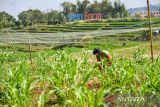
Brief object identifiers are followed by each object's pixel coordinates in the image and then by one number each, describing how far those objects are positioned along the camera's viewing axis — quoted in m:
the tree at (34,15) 74.00
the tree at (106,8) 86.66
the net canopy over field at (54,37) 34.43
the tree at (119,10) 81.38
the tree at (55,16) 82.65
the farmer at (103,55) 8.25
